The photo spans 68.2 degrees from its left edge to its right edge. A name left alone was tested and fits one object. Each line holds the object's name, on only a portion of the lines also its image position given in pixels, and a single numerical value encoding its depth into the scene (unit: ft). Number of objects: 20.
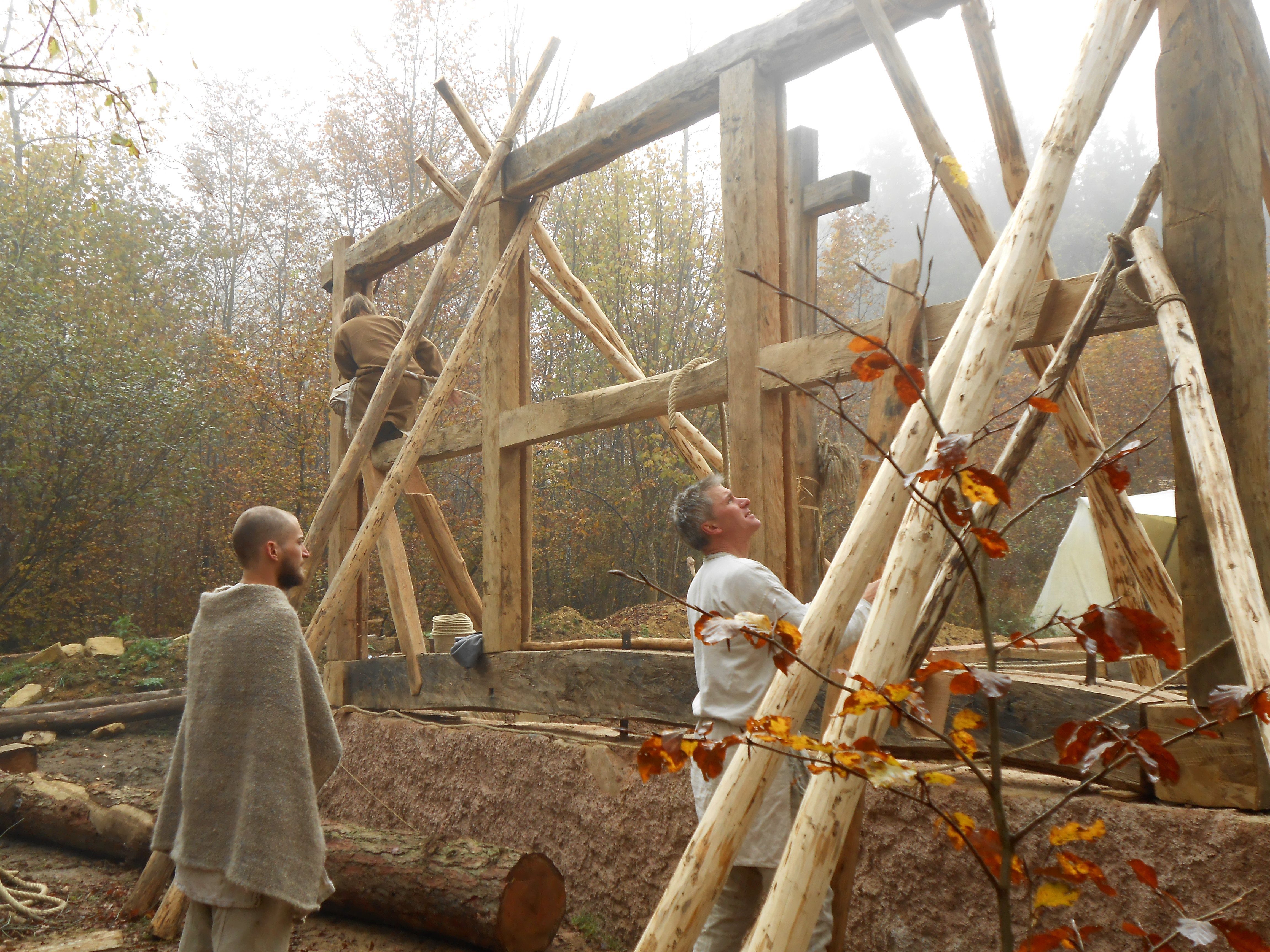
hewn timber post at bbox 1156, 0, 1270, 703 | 7.84
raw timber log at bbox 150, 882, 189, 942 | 13.85
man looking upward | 9.09
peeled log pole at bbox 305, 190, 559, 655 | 16.10
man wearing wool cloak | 8.33
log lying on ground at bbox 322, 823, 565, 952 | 12.48
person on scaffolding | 19.26
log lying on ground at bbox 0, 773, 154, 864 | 17.76
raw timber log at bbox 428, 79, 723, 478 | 16.17
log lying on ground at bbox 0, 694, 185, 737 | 28.25
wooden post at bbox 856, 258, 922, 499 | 10.28
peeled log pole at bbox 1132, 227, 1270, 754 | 6.35
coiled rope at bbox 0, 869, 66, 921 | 13.99
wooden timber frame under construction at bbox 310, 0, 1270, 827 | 7.84
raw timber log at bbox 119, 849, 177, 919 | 14.85
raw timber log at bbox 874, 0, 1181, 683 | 9.53
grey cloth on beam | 16.05
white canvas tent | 36.60
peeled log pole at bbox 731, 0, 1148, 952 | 5.52
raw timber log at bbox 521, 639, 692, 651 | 13.83
